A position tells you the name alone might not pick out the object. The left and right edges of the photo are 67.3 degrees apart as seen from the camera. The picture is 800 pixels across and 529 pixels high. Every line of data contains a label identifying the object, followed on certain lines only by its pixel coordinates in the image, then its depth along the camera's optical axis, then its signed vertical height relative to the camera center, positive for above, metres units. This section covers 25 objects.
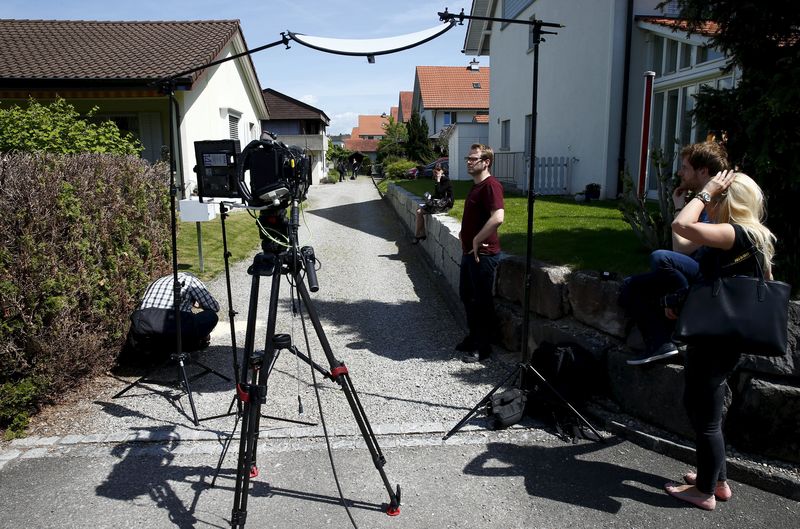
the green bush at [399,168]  38.65 -0.04
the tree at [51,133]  9.92 +0.56
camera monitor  5.02 -0.03
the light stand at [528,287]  4.24 -0.89
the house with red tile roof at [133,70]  14.02 +2.40
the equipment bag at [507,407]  4.47 -1.79
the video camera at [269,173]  3.19 -0.03
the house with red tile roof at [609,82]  10.95 +1.71
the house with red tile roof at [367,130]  109.41 +7.00
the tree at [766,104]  4.27 +0.49
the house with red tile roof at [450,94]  48.06 +5.91
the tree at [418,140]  46.19 +2.10
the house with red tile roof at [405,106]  70.75 +7.33
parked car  33.47 -0.24
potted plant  12.37 -0.45
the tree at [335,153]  67.89 +1.64
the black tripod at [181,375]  4.96 -1.74
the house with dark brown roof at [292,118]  43.66 +3.52
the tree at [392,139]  61.22 +2.98
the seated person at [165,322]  5.34 -1.40
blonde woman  3.12 -0.47
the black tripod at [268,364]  3.00 -1.04
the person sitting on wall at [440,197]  11.50 -0.56
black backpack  4.52 -1.62
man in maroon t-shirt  5.59 -0.75
